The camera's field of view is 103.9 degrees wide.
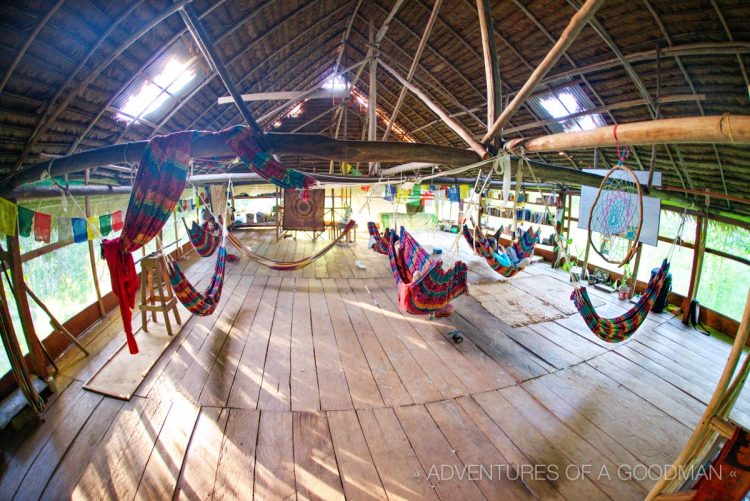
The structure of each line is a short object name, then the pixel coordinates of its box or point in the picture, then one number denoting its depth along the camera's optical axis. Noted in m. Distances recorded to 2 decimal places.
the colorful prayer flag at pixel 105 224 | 3.09
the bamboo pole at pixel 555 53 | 1.30
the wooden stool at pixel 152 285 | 2.88
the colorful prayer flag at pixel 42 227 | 2.29
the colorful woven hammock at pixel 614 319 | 2.43
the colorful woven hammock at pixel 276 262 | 3.57
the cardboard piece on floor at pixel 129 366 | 2.22
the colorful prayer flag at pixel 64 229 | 2.90
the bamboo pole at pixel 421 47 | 2.80
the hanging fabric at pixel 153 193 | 1.43
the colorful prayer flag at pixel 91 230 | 2.88
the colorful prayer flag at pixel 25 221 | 2.13
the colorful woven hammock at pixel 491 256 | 4.08
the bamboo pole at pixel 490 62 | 1.78
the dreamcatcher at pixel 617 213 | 2.59
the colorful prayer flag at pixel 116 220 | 3.32
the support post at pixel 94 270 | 3.30
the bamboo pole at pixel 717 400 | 0.86
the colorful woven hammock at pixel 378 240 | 5.41
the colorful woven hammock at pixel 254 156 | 1.42
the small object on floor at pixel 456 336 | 3.03
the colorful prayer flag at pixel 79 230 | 2.77
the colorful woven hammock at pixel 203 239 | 4.57
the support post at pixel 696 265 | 3.55
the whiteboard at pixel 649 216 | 2.96
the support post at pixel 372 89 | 4.07
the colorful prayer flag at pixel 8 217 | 1.93
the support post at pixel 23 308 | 2.11
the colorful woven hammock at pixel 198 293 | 2.40
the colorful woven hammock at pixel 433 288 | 2.79
